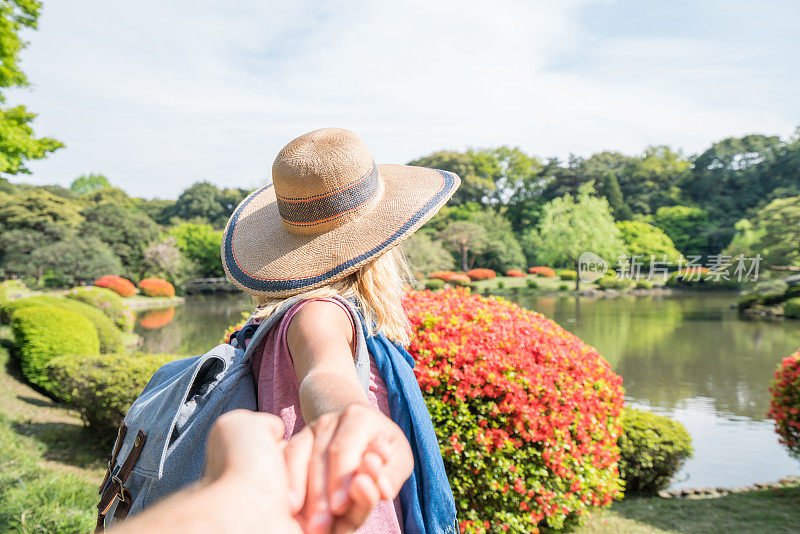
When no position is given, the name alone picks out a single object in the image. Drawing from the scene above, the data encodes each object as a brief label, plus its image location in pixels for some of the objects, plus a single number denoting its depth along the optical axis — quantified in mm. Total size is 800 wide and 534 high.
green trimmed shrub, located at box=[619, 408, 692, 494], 4391
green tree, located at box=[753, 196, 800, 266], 17922
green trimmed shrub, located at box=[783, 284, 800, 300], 16797
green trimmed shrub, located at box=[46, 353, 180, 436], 4738
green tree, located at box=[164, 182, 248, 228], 38062
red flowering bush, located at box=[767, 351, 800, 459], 4223
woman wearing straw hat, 1005
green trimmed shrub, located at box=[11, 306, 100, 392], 7008
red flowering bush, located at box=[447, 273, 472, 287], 26578
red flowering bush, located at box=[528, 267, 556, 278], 30547
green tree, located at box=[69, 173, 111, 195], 59281
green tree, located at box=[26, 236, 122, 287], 23328
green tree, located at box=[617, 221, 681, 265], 28688
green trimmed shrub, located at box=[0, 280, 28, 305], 14070
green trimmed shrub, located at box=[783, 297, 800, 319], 15805
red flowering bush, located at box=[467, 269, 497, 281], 29719
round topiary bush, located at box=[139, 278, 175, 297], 25797
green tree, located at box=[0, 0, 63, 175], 4262
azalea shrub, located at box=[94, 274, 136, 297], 23797
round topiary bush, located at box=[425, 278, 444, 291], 24344
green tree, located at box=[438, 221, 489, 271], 29609
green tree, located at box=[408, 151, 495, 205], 35844
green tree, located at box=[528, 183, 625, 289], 28391
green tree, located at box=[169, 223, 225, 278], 31906
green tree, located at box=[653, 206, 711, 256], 29906
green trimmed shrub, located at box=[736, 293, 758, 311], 17547
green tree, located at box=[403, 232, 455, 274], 25797
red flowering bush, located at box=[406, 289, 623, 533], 2727
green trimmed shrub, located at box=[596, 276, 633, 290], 25719
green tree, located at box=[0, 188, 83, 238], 24375
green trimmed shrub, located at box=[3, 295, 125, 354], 8336
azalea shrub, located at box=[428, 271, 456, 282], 26422
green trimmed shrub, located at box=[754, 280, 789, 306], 17234
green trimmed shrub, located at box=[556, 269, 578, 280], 29141
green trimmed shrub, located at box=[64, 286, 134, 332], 12125
